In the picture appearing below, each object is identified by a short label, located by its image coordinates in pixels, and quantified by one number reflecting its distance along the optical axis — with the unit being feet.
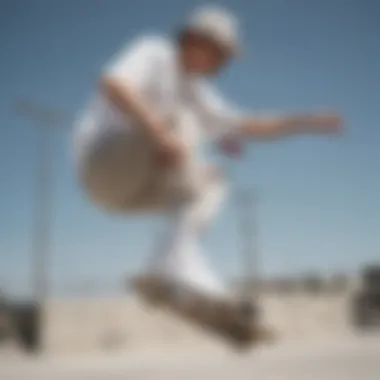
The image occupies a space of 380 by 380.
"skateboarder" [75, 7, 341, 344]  4.26
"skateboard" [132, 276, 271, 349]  4.57
